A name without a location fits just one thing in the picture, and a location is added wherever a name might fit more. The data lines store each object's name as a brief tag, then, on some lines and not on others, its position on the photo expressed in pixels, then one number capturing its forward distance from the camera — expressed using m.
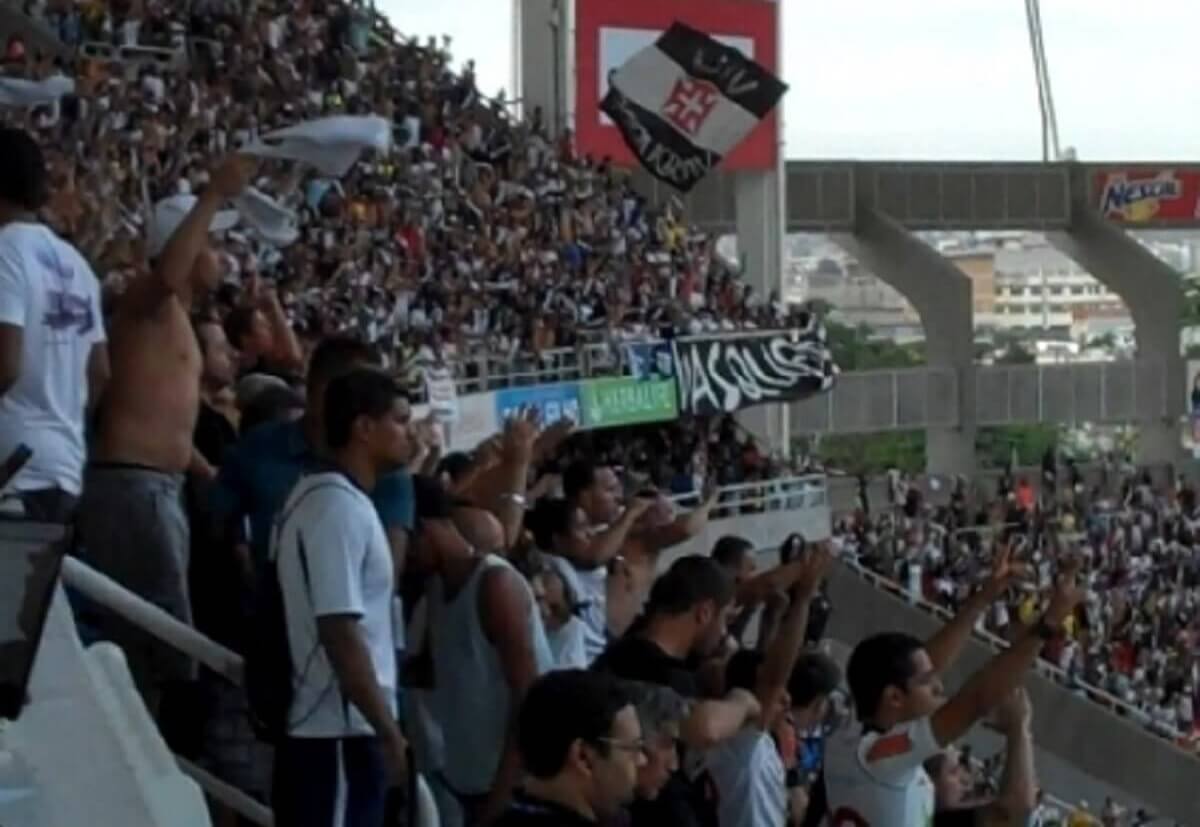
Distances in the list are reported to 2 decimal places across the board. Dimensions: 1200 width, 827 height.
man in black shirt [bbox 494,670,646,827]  6.92
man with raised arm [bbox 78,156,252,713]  9.74
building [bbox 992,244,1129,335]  147.90
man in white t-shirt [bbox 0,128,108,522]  9.15
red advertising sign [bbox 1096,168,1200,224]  75.07
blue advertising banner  40.22
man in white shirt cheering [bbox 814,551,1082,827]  10.20
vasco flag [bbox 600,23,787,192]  52.73
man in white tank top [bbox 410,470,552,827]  9.90
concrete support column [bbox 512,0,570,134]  56.79
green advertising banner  43.78
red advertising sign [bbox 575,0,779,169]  56.69
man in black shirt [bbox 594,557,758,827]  10.01
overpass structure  69.96
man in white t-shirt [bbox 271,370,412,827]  8.46
